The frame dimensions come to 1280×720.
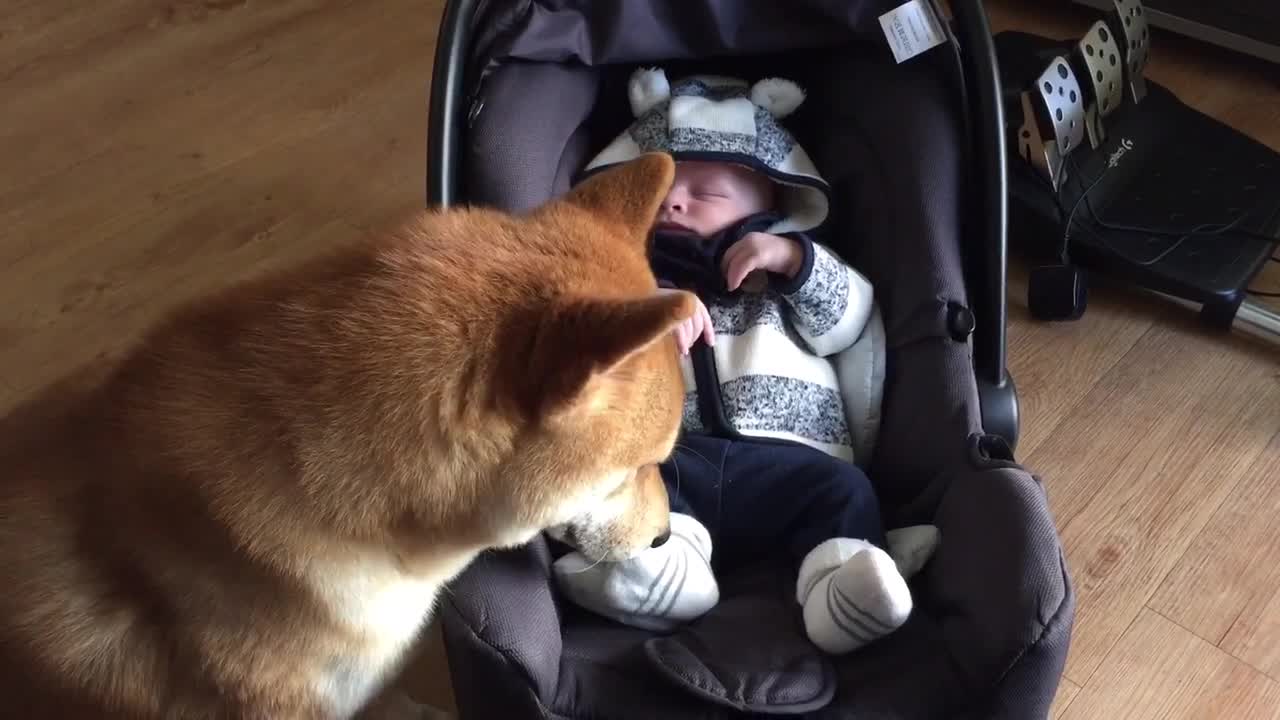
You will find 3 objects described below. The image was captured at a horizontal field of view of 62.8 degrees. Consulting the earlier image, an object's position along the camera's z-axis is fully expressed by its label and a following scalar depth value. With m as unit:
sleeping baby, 1.25
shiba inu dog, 0.90
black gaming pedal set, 1.87
